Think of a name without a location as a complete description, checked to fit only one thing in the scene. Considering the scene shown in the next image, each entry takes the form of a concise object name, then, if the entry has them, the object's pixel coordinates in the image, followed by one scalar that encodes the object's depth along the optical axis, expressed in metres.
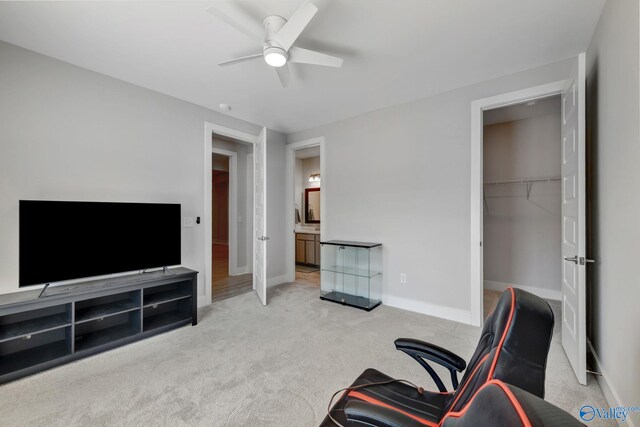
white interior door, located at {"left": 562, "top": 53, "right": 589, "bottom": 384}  1.93
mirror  6.38
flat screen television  2.26
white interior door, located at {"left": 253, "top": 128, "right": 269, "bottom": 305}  3.57
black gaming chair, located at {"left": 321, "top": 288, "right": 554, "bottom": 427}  0.79
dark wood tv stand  2.14
